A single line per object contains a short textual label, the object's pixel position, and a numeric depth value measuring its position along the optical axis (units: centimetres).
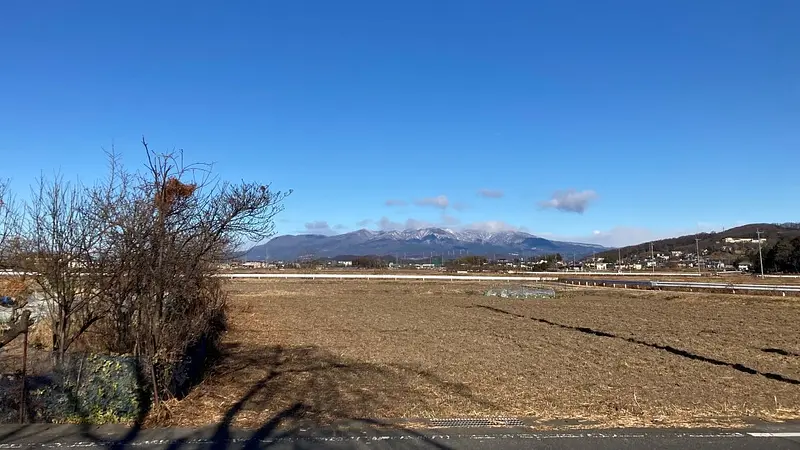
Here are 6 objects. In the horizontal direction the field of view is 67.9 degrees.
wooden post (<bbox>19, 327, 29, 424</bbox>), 617
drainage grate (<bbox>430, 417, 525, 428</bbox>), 633
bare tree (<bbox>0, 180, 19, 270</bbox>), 757
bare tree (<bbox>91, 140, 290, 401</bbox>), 714
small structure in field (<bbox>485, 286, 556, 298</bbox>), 3580
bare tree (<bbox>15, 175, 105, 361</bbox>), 717
